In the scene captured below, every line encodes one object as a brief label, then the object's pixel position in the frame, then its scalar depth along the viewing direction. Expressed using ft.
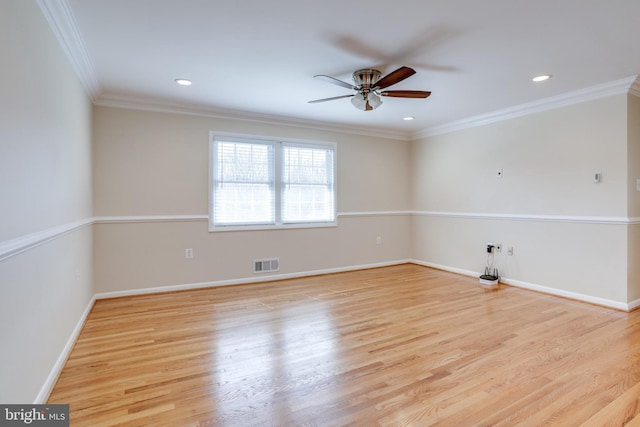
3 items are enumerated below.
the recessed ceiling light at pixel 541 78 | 10.99
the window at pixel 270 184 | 15.26
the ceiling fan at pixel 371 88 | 10.01
